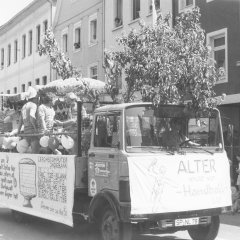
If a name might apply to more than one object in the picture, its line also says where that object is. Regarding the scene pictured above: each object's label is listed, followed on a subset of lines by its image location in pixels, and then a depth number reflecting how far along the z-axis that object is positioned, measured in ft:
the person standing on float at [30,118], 33.99
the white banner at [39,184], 27.65
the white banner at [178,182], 23.77
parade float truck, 23.98
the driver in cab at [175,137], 25.53
